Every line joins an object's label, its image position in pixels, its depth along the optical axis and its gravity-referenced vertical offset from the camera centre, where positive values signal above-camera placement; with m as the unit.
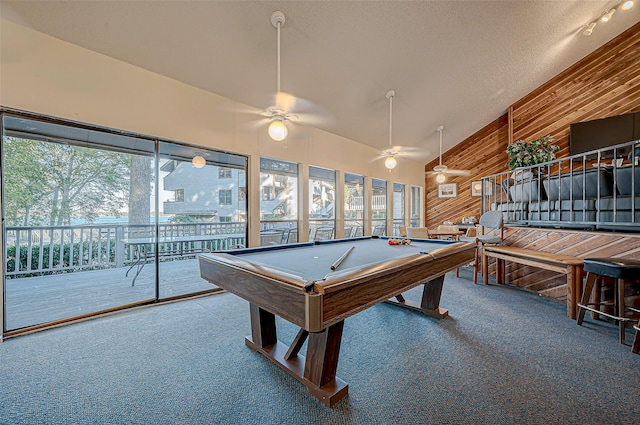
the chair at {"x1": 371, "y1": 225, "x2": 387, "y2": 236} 6.92 -0.43
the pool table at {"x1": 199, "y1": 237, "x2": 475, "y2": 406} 1.31 -0.44
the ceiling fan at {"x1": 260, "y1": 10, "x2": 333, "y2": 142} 2.46 +1.04
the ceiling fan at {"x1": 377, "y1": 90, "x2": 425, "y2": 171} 4.06 +1.00
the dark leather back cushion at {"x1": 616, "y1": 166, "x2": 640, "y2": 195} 2.77 +0.38
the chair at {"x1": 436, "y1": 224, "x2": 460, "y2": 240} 6.00 -0.34
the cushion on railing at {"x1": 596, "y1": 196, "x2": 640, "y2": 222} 2.75 +0.06
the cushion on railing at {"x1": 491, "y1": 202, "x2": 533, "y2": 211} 4.30 +0.14
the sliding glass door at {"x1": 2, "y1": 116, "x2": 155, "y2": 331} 3.03 -0.07
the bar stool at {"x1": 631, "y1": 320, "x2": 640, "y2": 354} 2.18 -1.09
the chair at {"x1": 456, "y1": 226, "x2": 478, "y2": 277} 5.42 -0.37
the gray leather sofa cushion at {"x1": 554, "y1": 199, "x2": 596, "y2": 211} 3.22 +0.13
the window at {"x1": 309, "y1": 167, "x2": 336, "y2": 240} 5.52 +0.23
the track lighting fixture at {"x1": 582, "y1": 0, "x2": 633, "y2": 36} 4.32 +3.44
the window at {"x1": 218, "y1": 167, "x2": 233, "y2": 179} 4.60 +0.72
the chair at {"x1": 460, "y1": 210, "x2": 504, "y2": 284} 4.32 -0.26
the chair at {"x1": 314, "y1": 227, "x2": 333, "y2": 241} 5.72 -0.43
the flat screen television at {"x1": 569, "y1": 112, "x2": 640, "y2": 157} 4.98 +1.67
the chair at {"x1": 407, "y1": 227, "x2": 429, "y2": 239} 5.30 -0.36
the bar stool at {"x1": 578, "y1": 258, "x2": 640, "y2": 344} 2.32 -0.55
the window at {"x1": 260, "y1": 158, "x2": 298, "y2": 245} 4.75 +0.25
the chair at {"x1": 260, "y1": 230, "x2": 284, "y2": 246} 4.81 -0.45
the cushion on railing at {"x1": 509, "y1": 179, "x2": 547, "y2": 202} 3.99 +0.37
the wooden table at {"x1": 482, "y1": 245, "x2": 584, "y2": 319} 2.97 -0.63
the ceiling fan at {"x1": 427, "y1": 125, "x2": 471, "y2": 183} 5.90 +1.03
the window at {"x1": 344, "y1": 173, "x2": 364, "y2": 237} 6.25 +0.23
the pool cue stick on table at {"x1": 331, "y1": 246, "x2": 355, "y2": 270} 1.82 -0.37
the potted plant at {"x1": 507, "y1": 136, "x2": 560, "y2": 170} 5.58 +1.38
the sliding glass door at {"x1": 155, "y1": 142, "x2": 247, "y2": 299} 3.92 +0.12
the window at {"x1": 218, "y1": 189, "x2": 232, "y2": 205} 4.70 +0.30
